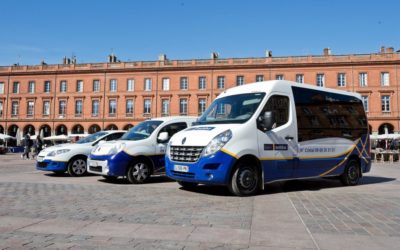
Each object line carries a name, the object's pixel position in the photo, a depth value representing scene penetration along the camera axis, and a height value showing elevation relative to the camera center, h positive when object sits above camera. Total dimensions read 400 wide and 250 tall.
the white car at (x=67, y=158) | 11.21 -0.37
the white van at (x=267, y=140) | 7.07 +0.19
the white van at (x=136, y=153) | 9.20 -0.16
